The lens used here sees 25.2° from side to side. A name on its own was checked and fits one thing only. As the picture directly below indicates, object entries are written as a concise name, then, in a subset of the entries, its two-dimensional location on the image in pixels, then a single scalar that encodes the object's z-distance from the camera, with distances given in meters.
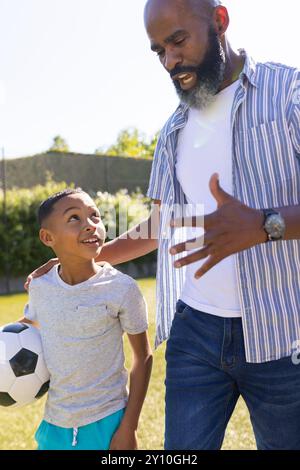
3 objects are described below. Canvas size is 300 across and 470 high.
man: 2.37
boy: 2.69
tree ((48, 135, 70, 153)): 49.25
